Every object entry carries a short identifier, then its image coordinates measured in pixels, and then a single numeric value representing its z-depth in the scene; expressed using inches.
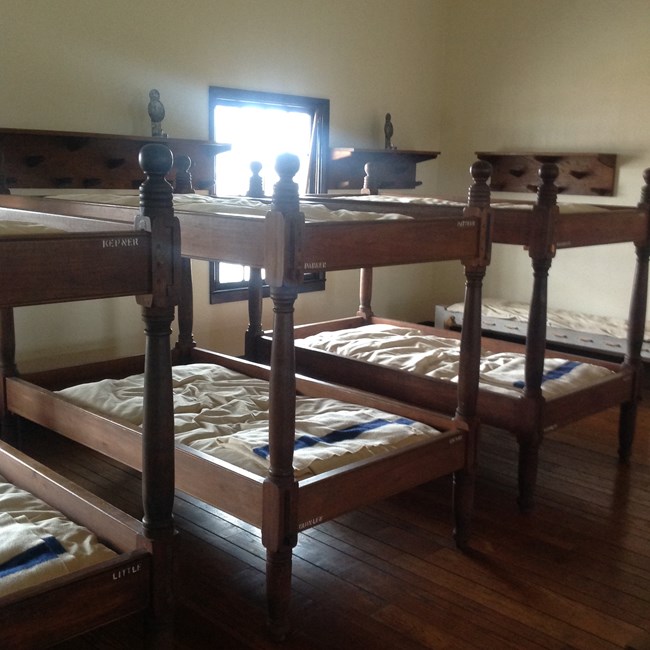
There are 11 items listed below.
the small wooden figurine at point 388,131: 213.9
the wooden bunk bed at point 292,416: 82.2
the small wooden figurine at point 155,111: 158.2
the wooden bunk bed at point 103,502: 60.2
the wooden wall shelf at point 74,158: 144.4
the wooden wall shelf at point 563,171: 199.8
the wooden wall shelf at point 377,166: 205.2
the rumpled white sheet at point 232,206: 95.5
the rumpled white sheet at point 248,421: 94.0
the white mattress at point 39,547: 66.3
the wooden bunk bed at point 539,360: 112.9
